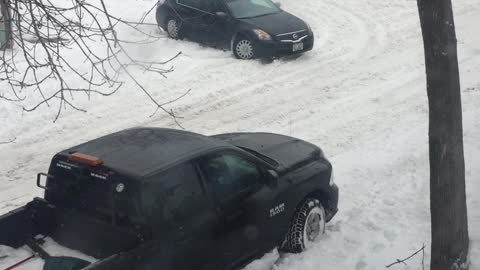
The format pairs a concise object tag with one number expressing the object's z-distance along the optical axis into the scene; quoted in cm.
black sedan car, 1436
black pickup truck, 538
